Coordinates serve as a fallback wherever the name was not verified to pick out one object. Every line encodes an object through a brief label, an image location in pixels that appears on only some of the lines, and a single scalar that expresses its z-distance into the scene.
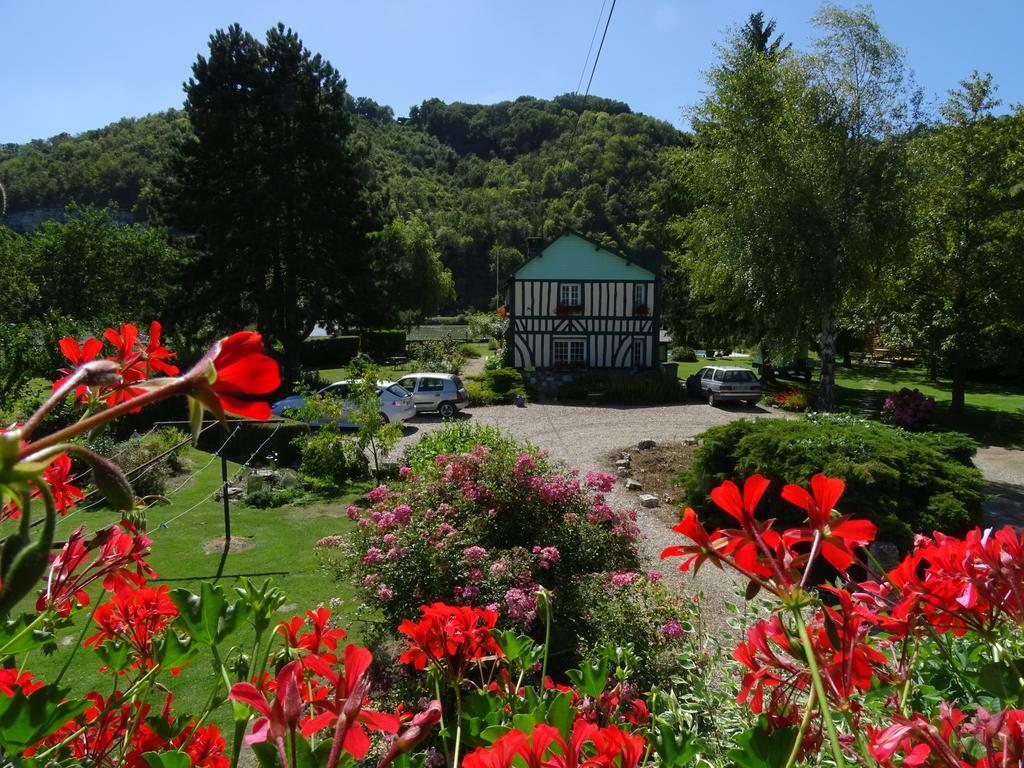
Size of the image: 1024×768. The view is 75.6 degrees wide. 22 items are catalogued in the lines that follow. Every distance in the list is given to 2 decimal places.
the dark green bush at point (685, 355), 36.81
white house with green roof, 25.42
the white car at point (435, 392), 19.44
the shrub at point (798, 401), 20.00
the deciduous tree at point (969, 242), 16.41
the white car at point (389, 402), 16.77
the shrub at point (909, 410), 16.48
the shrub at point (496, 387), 21.72
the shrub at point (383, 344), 38.41
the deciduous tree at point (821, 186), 14.12
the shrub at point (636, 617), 4.43
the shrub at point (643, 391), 22.09
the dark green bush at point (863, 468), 7.33
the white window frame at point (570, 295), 25.73
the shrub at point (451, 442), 8.47
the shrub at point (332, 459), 11.88
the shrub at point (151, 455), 10.77
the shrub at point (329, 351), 37.28
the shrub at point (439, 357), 28.69
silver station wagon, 20.45
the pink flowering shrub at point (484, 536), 4.83
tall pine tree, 23.41
